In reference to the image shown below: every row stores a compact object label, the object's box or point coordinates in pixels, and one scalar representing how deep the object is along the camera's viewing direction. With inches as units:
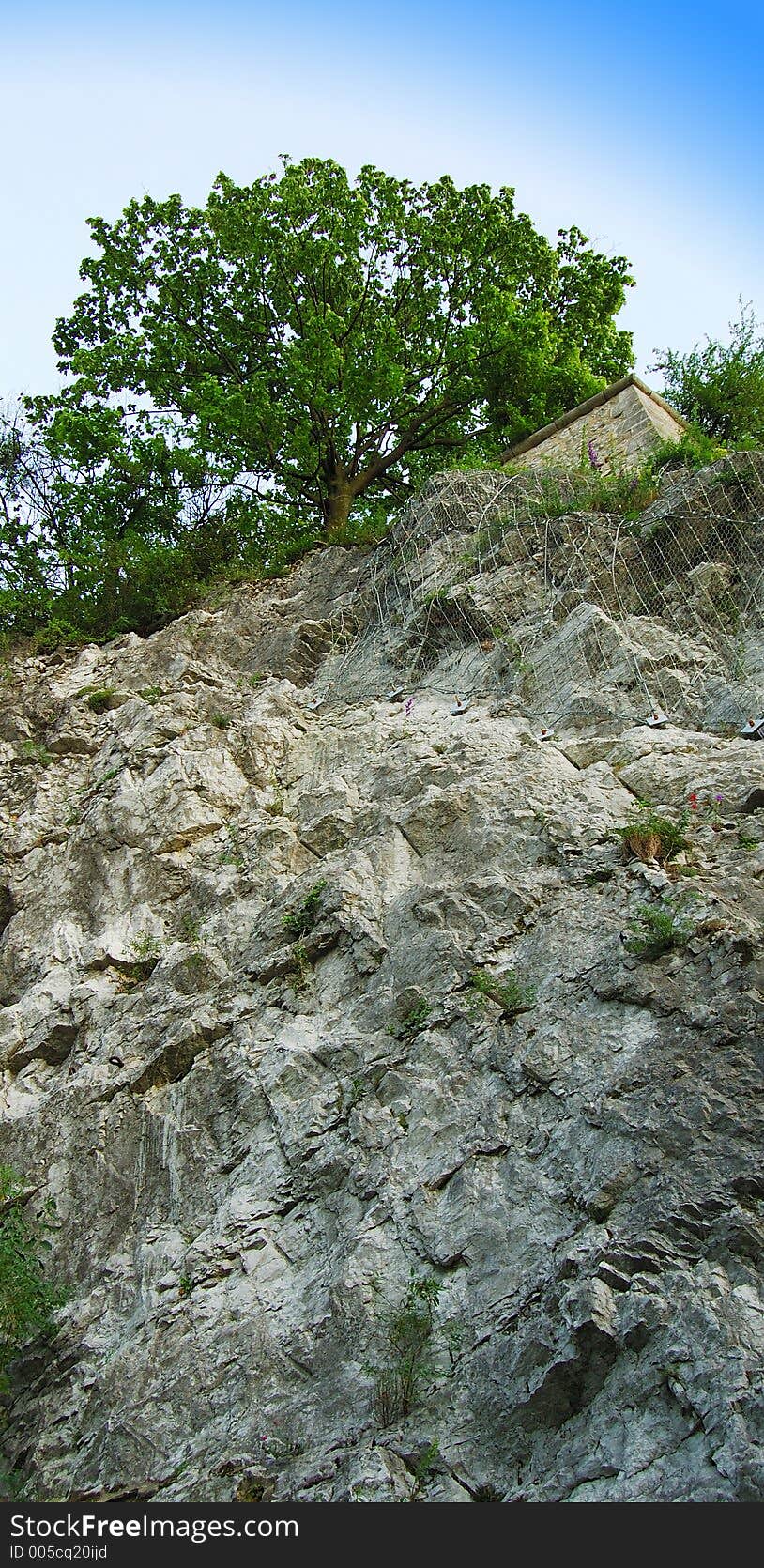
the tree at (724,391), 652.7
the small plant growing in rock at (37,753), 463.2
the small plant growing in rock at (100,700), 489.1
